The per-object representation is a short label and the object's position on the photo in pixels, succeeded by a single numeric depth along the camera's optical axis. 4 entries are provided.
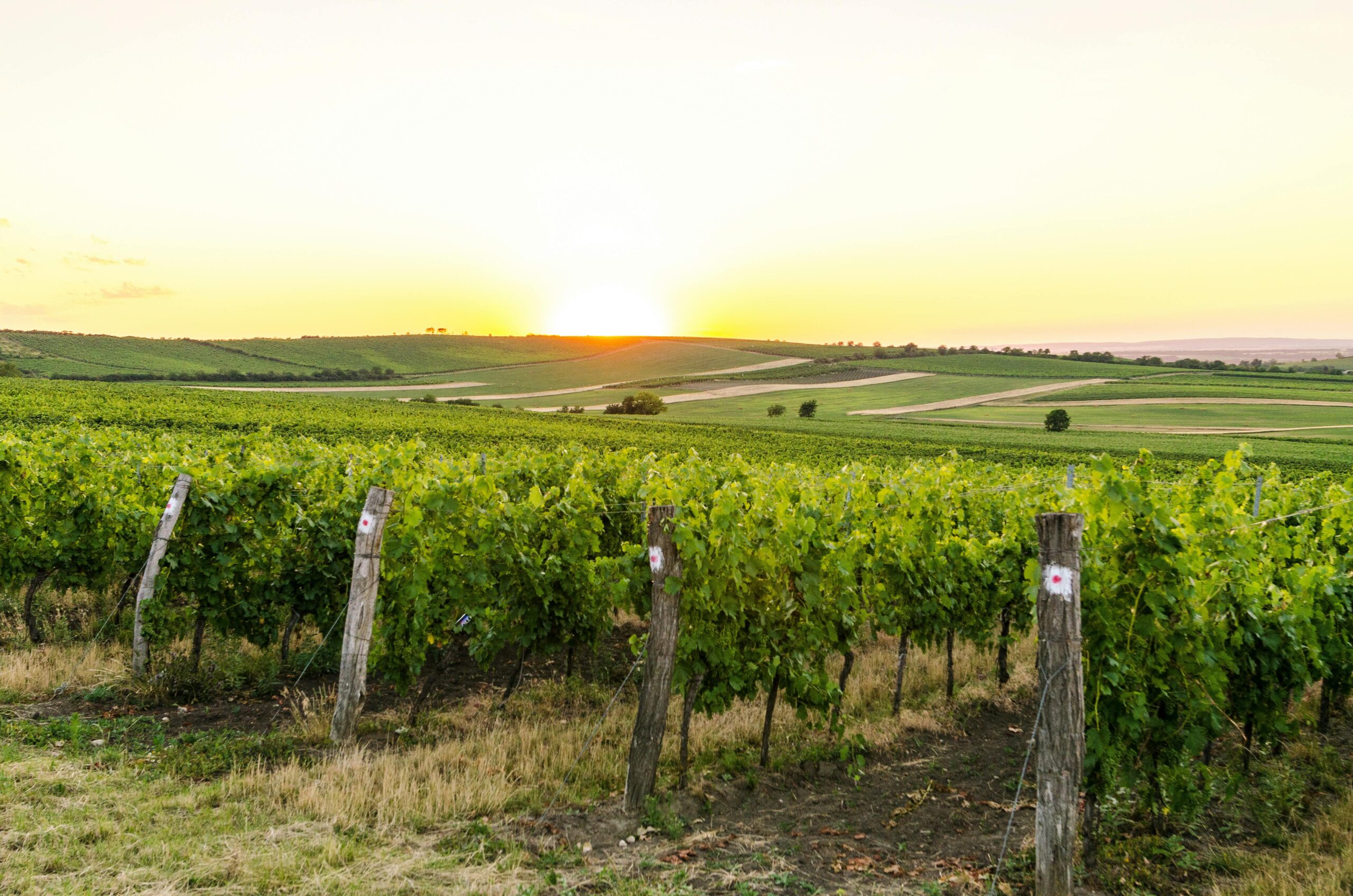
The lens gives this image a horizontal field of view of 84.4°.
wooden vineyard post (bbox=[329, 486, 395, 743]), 6.23
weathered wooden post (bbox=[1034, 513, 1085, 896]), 4.23
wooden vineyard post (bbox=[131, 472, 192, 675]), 7.48
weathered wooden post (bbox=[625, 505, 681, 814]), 5.35
